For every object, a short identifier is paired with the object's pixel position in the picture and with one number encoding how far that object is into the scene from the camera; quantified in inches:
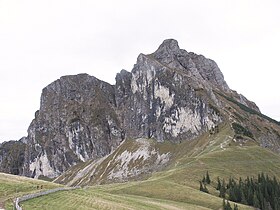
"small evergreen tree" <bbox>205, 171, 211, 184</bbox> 6446.9
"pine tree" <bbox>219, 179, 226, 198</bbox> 5821.4
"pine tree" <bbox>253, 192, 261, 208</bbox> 5533.5
